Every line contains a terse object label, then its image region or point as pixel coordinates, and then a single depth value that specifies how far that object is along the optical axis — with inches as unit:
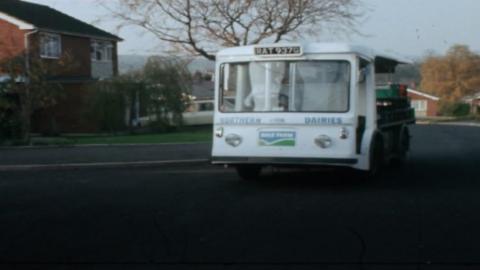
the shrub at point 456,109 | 3363.7
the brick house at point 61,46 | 1417.7
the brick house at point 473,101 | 3396.2
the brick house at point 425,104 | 3464.1
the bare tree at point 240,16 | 1248.2
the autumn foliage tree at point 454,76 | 3508.9
